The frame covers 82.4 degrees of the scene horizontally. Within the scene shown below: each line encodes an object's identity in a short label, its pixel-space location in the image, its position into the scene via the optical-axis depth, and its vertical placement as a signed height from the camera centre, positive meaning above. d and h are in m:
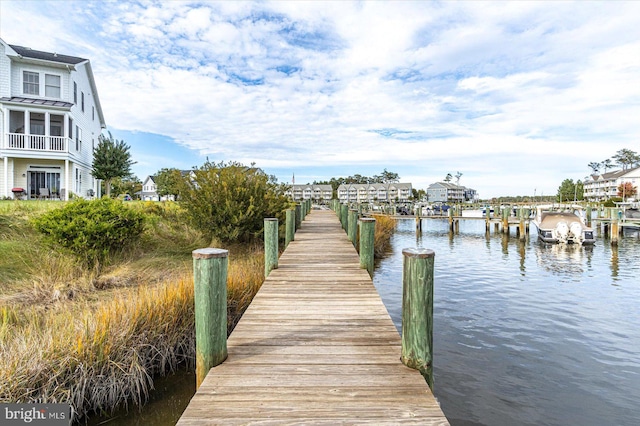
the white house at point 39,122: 20.61 +5.34
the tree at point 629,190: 73.06 +4.59
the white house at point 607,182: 76.31 +7.05
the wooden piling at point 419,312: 3.34 -0.92
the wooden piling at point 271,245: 7.51 -0.70
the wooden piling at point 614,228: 23.06 -1.03
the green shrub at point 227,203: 12.04 +0.28
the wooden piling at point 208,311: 3.39 -0.94
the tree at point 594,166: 120.12 +15.27
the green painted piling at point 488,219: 30.91 -0.60
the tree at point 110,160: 26.42 +3.71
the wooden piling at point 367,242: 7.42 -0.63
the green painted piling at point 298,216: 15.18 -0.22
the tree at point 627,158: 101.00 +15.35
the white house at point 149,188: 82.38 +5.37
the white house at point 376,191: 122.00 +6.96
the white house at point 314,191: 126.00 +7.09
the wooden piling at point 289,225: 11.30 -0.43
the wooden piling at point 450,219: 32.29 -0.64
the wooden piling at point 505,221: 29.25 -0.71
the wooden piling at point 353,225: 11.19 -0.42
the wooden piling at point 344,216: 15.04 -0.18
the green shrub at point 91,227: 8.66 -0.40
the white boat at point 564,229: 23.25 -1.08
